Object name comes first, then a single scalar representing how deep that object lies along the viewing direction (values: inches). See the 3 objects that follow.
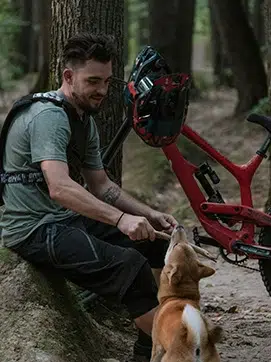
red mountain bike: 233.1
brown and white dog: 164.1
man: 180.5
